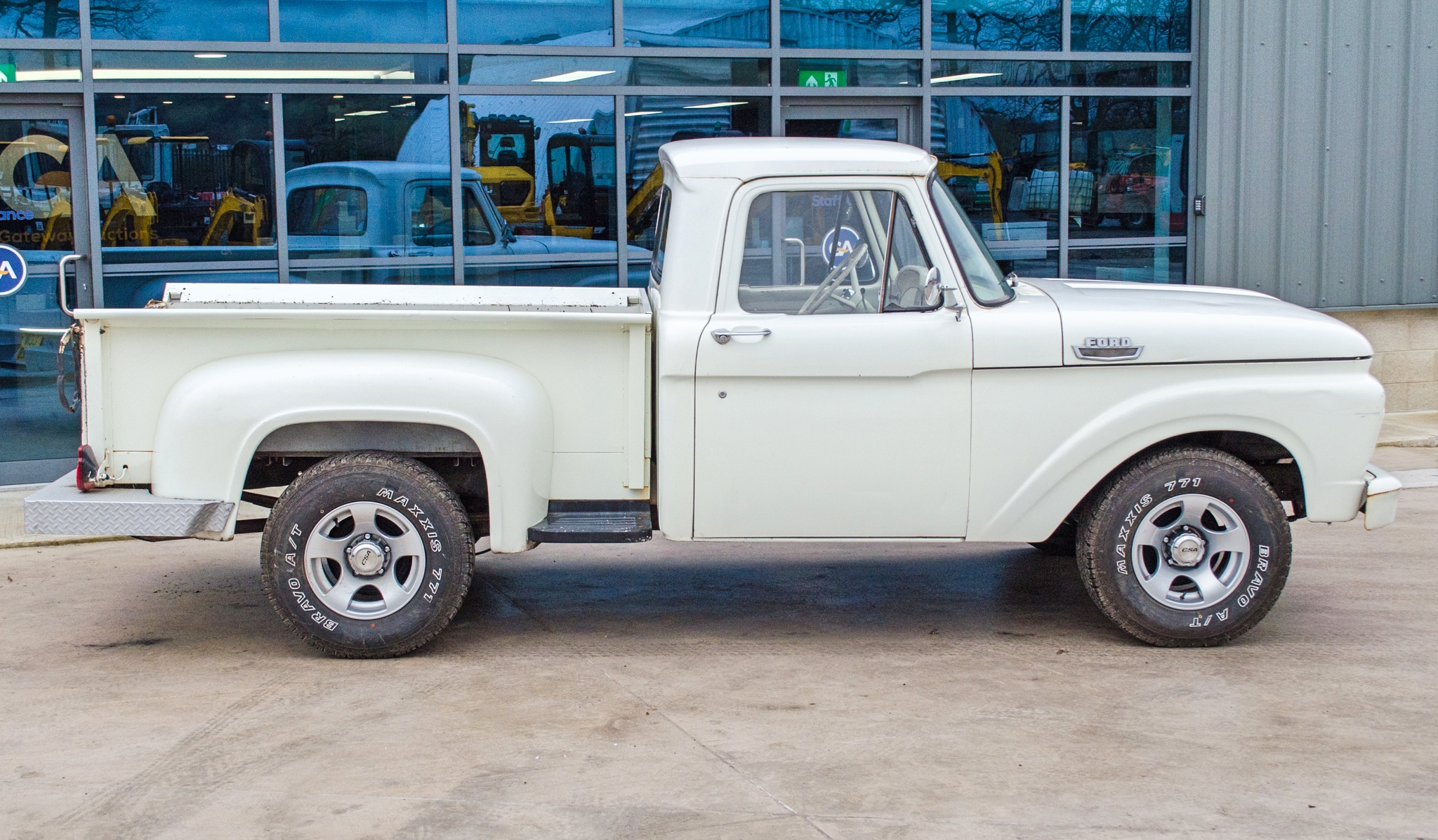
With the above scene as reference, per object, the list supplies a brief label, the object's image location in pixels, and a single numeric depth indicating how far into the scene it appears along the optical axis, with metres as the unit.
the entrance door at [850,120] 10.75
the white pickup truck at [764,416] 5.30
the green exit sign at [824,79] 10.64
